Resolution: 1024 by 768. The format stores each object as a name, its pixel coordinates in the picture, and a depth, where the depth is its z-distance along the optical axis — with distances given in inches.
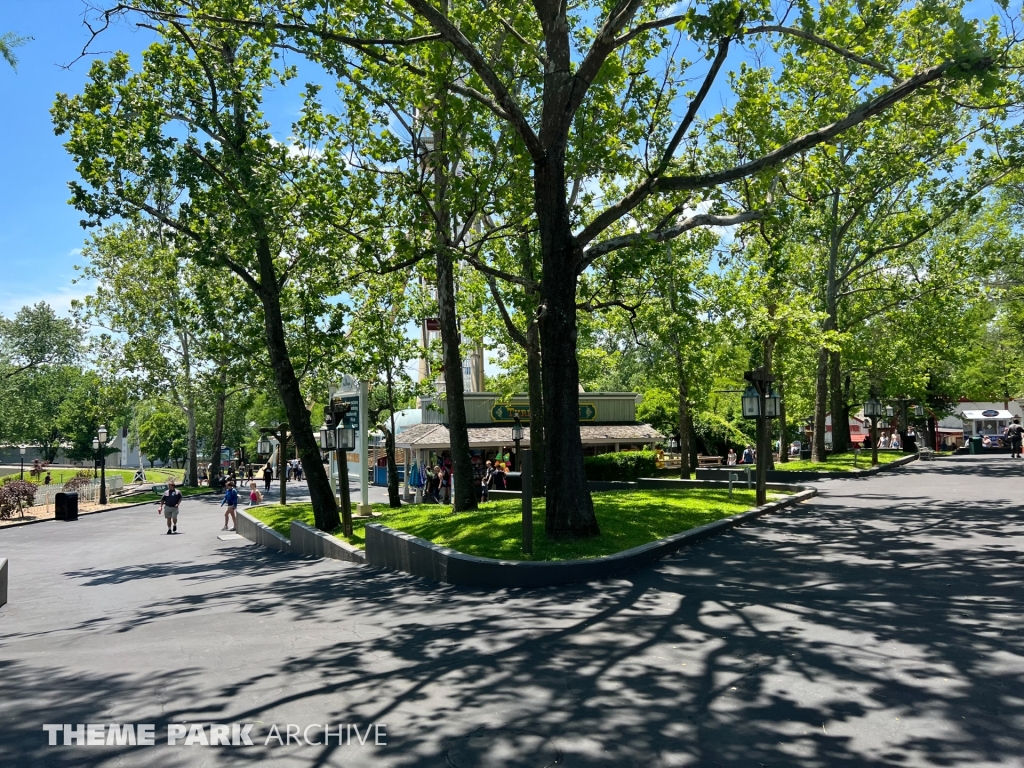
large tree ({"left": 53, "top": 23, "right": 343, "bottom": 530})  631.8
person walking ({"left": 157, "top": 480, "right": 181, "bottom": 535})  1013.8
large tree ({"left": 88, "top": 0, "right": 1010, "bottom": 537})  430.0
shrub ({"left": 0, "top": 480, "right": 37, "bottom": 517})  1218.6
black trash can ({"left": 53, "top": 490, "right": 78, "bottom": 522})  1253.7
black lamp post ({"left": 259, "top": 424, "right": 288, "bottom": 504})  1094.1
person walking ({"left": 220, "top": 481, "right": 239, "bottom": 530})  1069.8
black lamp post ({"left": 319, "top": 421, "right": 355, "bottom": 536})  634.2
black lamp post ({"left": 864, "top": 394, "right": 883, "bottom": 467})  1179.3
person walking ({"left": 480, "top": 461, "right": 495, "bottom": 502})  968.3
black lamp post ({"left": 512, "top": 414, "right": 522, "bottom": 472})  1045.2
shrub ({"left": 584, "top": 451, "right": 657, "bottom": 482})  1127.6
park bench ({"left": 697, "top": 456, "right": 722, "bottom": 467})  1502.2
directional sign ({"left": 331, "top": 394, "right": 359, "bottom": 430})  674.5
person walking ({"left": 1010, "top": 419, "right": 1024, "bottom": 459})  1390.3
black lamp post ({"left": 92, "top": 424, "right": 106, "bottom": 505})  1467.8
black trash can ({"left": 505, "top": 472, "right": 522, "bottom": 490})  1103.7
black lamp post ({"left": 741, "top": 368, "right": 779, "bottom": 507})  665.0
